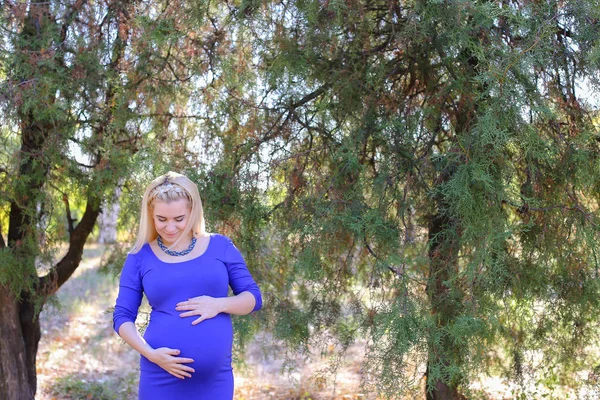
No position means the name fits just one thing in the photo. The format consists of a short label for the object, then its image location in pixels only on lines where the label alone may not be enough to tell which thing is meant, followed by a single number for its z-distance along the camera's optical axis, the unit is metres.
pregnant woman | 2.86
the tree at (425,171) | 4.04
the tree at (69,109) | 5.07
